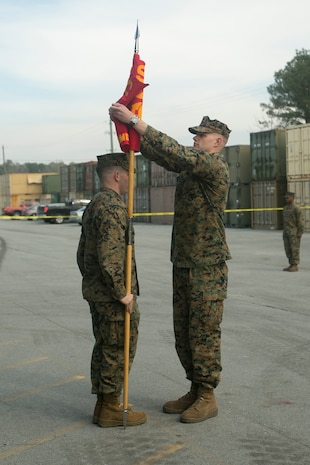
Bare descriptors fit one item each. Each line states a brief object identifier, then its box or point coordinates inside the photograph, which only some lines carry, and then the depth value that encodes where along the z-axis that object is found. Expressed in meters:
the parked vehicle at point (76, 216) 41.72
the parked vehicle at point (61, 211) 44.84
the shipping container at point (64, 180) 56.13
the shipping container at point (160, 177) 40.12
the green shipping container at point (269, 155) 31.33
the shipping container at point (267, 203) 31.06
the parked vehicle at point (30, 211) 55.92
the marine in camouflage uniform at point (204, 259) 4.54
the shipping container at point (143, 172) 42.66
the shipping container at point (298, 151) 28.81
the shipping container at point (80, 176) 53.19
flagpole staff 4.36
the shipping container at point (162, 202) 40.34
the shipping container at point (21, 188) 69.88
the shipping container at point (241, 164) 33.97
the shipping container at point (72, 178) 54.41
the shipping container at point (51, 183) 66.50
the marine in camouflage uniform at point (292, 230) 13.83
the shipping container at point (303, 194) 28.81
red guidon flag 4.23
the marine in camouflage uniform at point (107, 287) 4.32
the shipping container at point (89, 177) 51.38
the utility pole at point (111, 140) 63.44
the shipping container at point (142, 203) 42.97
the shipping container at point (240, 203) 33.78
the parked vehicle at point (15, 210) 59.56
